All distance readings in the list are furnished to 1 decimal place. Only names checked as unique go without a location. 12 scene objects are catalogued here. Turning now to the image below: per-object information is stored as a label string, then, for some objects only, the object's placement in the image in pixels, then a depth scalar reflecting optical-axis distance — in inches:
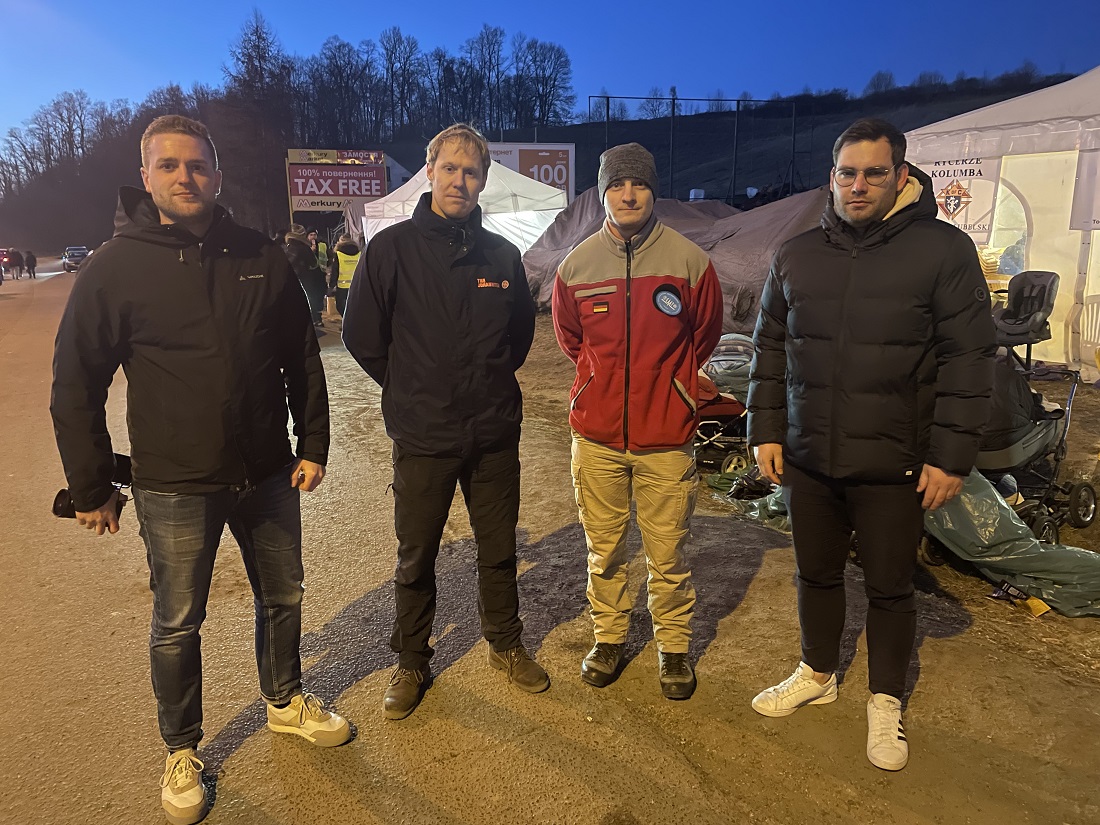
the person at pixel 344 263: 570.9
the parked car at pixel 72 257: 1907.5
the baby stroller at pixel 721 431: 219.1
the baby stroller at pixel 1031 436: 162.2
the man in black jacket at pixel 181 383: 87.3
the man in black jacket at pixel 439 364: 108.0
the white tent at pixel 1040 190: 356.5
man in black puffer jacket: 91.7
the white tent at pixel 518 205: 710.5
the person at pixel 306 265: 488.4
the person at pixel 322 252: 799.7
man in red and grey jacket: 112.5
